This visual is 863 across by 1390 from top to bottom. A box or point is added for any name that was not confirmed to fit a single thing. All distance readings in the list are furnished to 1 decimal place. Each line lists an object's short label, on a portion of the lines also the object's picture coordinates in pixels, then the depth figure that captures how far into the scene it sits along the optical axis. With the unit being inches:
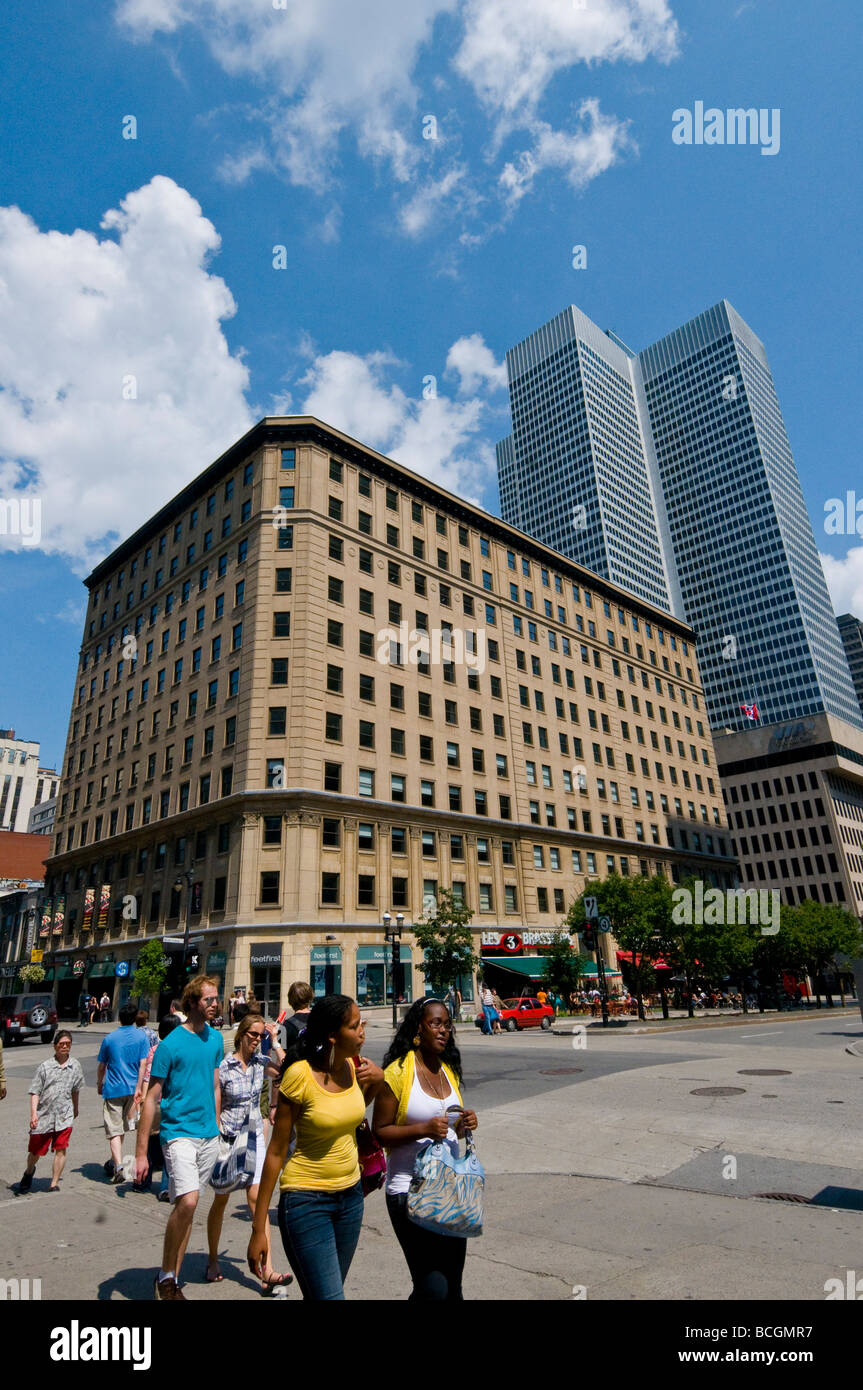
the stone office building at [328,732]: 1547.7
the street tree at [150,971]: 1437.0
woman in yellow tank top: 145.0
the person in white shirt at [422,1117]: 139.4
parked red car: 1282.0
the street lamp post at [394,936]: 1261.1
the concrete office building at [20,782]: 5644.7
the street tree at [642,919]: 1380.4
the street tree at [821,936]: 2032.5
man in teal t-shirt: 205.5
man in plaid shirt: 322.7
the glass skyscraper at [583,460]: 6688.0
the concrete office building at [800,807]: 3865.7
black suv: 1173.7
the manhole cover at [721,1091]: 495.2
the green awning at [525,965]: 1649.9
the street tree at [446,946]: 1374.3
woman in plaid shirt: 220.5
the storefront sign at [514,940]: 1691.7
